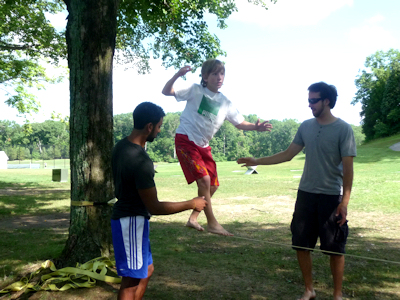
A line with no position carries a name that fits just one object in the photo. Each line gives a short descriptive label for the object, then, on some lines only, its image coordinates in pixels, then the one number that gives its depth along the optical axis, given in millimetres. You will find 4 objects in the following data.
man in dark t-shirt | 2850
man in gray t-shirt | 3561
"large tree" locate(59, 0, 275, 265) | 4820
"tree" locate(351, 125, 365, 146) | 141975
